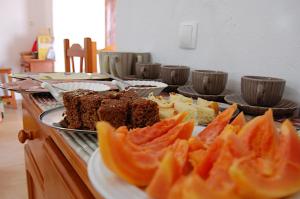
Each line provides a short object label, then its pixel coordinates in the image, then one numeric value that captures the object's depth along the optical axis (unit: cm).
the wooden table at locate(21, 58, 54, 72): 351
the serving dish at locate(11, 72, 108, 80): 111
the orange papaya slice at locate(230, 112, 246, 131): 44
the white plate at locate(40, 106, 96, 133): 54
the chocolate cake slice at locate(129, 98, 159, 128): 52
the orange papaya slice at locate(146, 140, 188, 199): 28
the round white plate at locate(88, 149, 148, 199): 30
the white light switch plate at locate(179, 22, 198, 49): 101
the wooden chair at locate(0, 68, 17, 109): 340
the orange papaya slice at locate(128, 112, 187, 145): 41
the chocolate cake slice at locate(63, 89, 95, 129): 55
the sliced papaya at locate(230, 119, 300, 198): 26
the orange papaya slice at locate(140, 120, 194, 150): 39
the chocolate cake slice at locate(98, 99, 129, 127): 50
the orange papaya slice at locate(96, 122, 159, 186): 32
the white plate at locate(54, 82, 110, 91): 84
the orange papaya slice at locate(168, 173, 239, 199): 24
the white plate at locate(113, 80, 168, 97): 82
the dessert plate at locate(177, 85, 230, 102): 81
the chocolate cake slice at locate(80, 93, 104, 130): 53
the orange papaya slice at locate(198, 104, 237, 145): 43
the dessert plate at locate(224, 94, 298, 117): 66
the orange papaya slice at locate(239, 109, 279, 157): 33
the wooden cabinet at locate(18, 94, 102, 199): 50
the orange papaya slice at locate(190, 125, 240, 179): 30
